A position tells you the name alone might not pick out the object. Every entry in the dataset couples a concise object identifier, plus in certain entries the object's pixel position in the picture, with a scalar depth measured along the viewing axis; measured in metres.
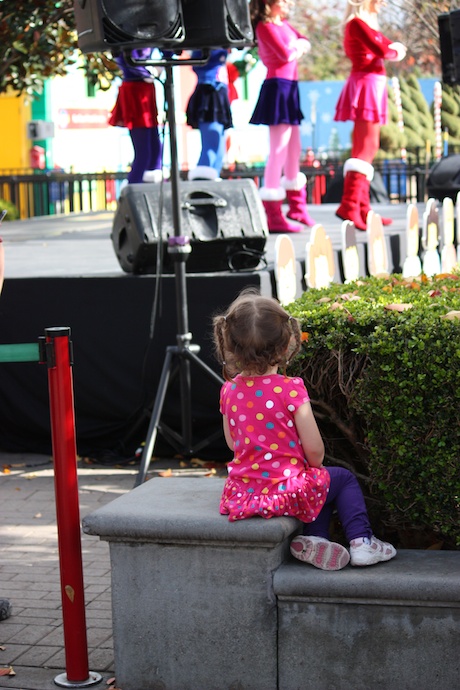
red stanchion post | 6.10
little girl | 5.84
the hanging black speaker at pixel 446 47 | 15.38
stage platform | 11.77
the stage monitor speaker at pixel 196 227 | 11.84
